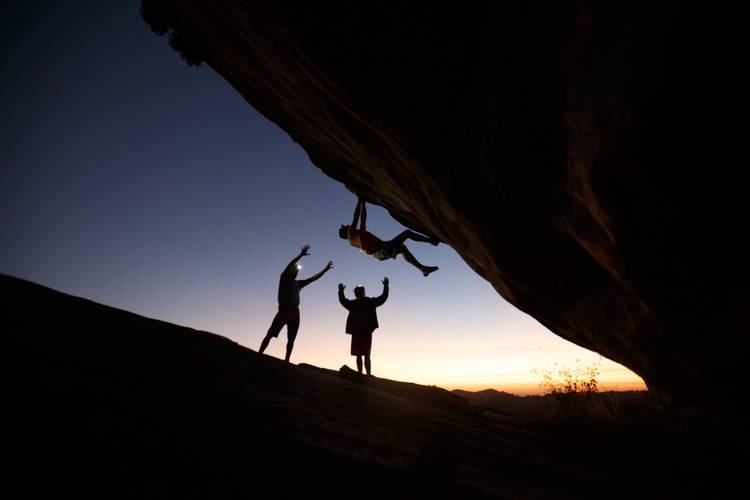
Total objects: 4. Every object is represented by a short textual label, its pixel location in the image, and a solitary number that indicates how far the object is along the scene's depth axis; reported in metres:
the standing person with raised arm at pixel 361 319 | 9.85
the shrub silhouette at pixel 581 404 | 7.41
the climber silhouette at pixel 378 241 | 9.33
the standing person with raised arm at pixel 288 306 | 9.02
